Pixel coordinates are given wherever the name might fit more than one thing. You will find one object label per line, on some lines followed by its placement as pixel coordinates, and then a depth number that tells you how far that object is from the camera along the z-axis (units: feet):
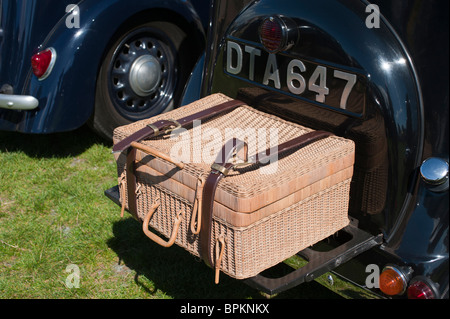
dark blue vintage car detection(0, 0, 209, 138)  11.03
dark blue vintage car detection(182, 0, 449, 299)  6.31
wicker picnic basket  6.16
